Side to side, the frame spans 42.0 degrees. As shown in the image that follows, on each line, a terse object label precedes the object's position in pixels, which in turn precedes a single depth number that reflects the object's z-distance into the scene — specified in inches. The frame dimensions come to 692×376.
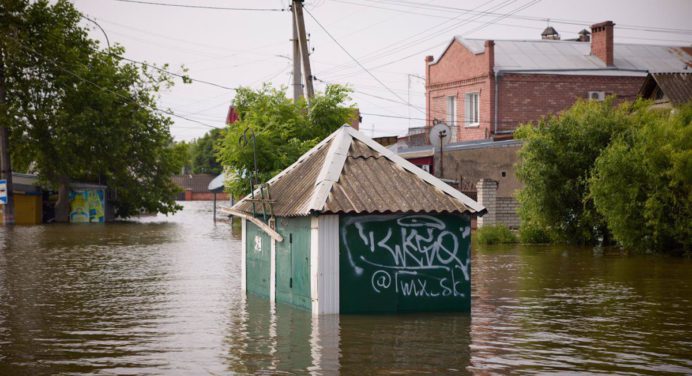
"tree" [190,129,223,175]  5310.0
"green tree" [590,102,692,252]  1012.5
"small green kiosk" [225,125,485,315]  534.0
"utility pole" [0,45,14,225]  2050.9
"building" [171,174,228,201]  5068.9
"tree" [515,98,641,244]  1179.3
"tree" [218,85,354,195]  1190.3
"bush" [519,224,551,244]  1247.7
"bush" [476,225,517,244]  1235.9
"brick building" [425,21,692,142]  1991.9
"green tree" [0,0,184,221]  2076.8
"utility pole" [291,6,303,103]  1315.2
